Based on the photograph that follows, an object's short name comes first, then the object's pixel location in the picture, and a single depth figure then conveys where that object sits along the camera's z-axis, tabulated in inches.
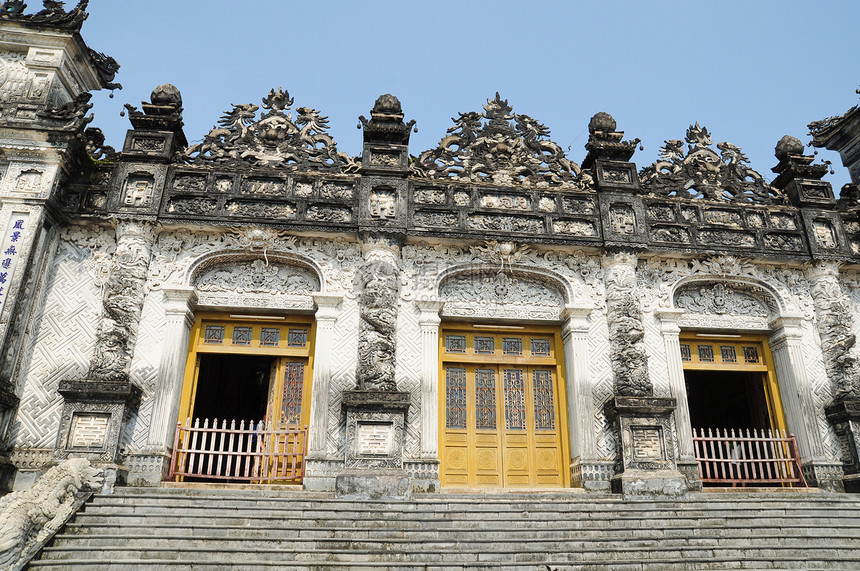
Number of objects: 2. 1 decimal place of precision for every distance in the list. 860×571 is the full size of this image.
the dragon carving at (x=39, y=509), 257.9
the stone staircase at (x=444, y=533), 273.6
